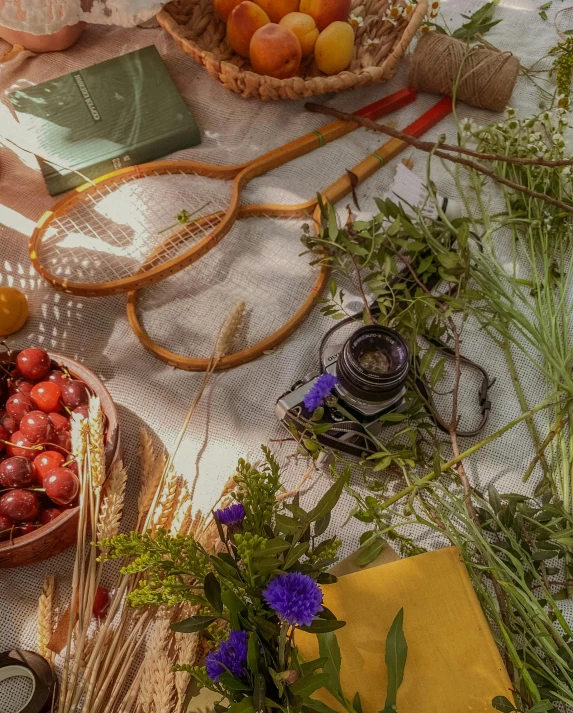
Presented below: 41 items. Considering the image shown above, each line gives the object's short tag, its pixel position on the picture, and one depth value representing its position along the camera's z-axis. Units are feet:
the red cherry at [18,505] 2.12
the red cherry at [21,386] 2.39
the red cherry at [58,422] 2.33
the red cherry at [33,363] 2.34
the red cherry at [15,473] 2.17
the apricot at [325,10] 3.47
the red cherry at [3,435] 2.29
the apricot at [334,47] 3.46
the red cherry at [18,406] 2.34
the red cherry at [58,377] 2.37
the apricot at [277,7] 3.51
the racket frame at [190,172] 2.79
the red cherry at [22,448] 2.25
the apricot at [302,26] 3.47
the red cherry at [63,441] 2.30
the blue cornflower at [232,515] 1.62
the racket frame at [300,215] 2.87
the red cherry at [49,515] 2.20
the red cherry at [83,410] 2.29
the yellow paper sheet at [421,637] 1.89
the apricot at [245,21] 3.42
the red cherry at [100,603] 2.31
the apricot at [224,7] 3.54
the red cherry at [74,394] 2.32
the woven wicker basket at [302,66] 3.41
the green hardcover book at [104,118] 3.26
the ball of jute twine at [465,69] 3.55
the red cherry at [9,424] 2.34
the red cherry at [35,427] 2.25
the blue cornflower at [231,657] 1.49
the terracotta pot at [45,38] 3.66
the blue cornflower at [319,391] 2.38
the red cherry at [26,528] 2.15
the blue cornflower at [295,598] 1.41
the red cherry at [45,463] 2.21
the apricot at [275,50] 3.34
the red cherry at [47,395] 2.33
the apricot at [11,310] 2.83
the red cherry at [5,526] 2.11
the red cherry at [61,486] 2.13
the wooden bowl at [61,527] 2.09
